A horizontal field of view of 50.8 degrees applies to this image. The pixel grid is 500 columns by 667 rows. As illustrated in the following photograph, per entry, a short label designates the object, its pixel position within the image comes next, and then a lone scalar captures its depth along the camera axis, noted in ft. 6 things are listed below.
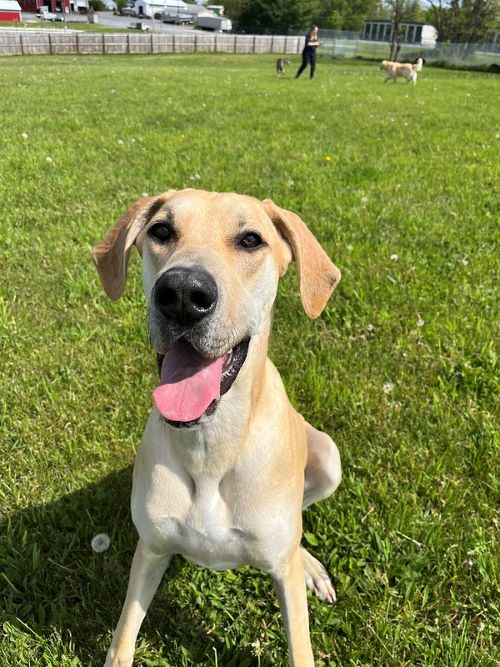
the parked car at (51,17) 269.05
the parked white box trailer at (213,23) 276.41
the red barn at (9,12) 241.14
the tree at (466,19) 181.27
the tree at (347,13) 294.46
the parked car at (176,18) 319.06
